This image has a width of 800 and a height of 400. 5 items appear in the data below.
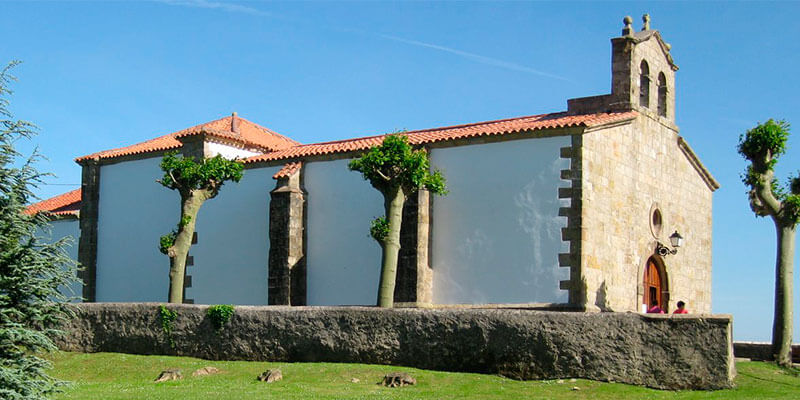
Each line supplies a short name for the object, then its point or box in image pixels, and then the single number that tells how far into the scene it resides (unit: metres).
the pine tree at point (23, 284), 13.41
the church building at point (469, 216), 23.25
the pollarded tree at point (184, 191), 26.41
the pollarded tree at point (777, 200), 22.55
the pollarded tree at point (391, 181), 22.95
